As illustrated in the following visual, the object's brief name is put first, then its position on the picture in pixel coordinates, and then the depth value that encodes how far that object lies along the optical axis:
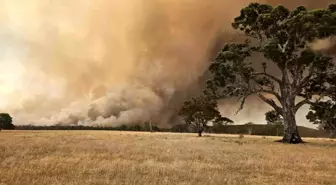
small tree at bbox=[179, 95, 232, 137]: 77.62
